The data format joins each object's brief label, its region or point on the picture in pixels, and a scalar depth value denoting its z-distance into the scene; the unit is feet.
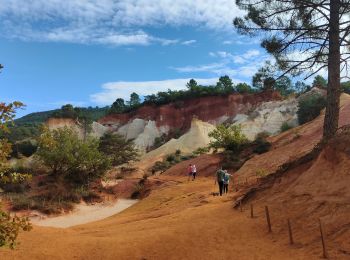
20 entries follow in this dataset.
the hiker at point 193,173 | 108.68
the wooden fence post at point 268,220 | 37.98
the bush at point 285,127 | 173.69
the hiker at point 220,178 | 68.49
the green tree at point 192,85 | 268.62
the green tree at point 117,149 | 181.06
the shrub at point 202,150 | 155.69
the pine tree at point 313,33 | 50.29
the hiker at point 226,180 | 69.41
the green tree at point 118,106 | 299.99
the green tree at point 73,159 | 113.39
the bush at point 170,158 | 178.70
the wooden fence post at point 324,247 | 29.19
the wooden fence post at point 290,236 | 33.64
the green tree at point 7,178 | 19.88
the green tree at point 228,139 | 128.88
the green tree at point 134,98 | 316.81
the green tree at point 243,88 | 255.09
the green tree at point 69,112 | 259.12
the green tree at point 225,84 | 257.20
